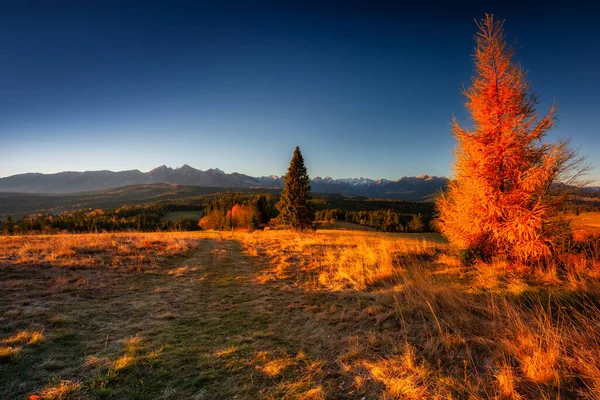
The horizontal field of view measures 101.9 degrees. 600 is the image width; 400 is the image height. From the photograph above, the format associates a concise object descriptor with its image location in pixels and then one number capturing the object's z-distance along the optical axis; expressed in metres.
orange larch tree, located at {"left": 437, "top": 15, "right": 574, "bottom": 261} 8.19
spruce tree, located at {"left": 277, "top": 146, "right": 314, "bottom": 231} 36.16
